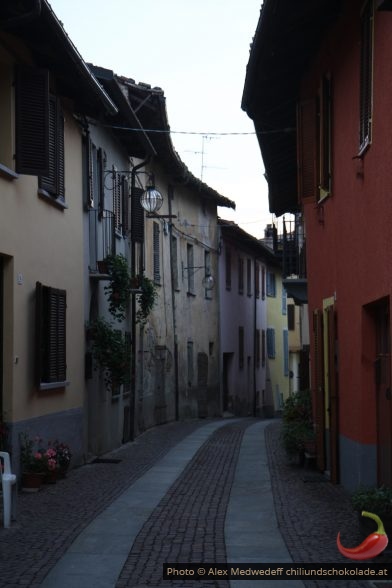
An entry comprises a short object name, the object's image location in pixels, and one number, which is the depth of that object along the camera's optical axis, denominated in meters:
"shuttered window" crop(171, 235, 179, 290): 27.03
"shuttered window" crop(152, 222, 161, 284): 24.22
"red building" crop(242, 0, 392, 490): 9.51
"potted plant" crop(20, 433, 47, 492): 11.92
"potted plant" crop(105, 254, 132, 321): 16.38
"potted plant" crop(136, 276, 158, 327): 18.30
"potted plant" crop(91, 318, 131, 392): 15.77
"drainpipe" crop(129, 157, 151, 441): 19.20
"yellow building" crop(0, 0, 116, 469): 11.74
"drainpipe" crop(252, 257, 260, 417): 40.00
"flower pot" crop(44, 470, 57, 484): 12.47
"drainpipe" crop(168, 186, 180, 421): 26.64
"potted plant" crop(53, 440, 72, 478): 12.91
